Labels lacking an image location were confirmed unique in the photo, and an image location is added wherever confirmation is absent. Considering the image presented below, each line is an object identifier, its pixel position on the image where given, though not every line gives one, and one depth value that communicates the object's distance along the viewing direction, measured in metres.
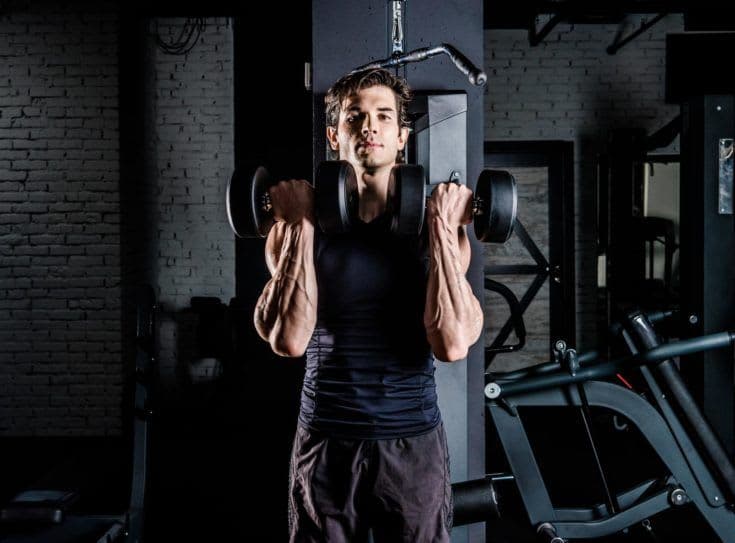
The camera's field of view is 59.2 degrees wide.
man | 1.43
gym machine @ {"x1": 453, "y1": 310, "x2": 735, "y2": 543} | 2.43
